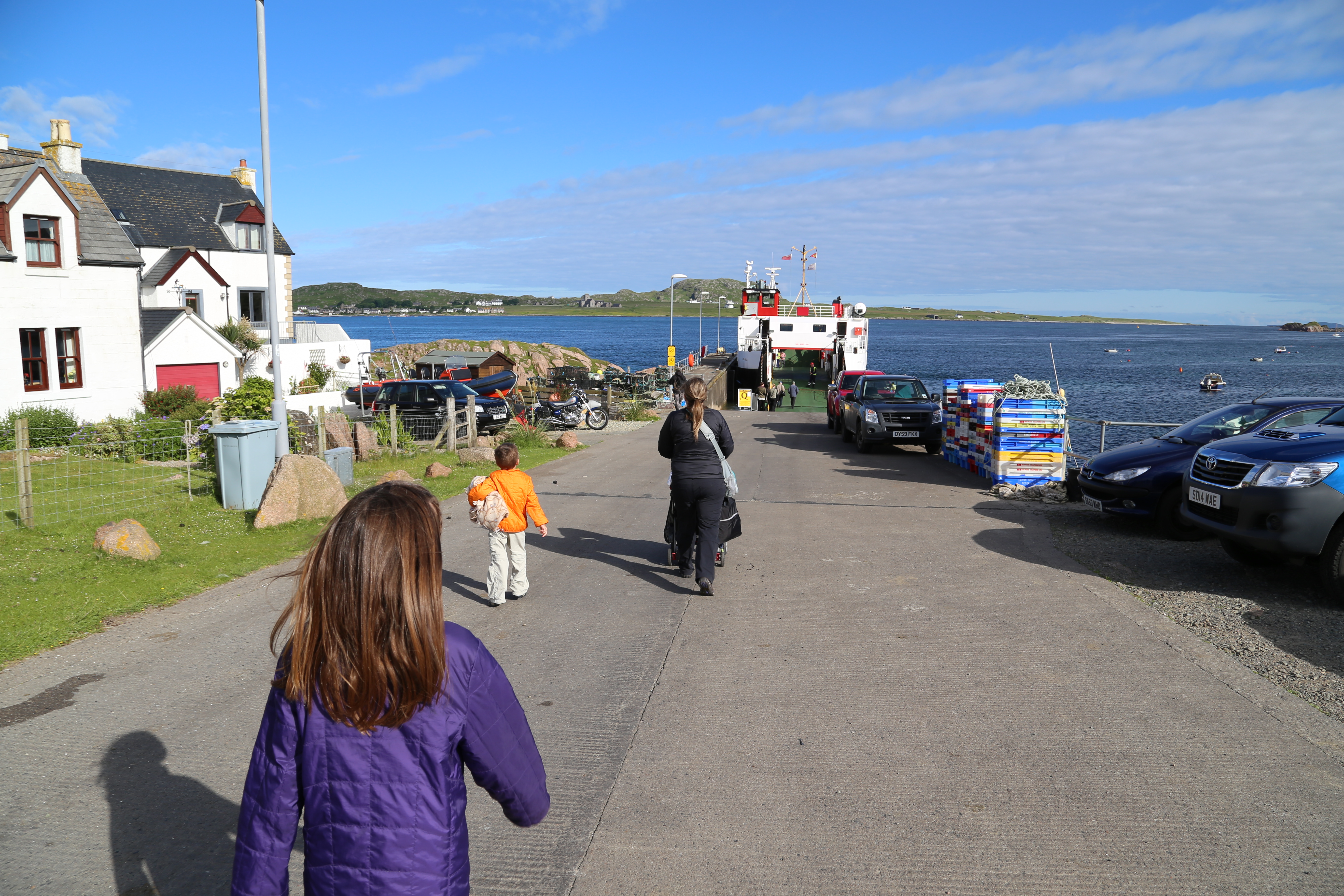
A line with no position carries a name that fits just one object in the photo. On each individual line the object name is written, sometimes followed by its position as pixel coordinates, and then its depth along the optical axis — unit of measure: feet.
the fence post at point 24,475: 31.09
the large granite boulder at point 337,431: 51.67
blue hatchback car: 32.24
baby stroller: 26.11
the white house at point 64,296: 70.54
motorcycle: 80.38
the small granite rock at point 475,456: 54.85
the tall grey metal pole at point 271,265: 38.37
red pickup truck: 78.64
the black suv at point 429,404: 70.59
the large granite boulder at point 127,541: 27.45
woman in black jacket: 24.26
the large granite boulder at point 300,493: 34.14
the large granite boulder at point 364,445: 54.13
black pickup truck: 60.29
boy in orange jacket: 23.59
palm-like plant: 108.47
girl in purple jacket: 6.51
